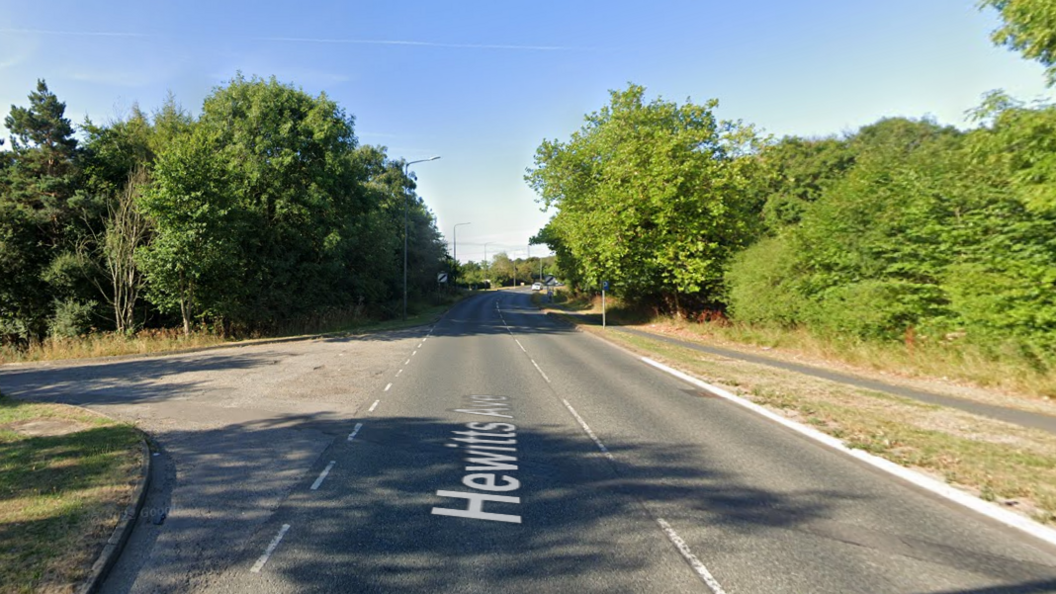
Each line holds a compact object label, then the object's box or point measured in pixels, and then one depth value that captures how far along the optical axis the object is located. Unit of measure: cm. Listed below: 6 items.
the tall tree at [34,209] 2105
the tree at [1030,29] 950
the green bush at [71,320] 2098
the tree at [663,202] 2552
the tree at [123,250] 2144
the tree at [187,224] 1975
